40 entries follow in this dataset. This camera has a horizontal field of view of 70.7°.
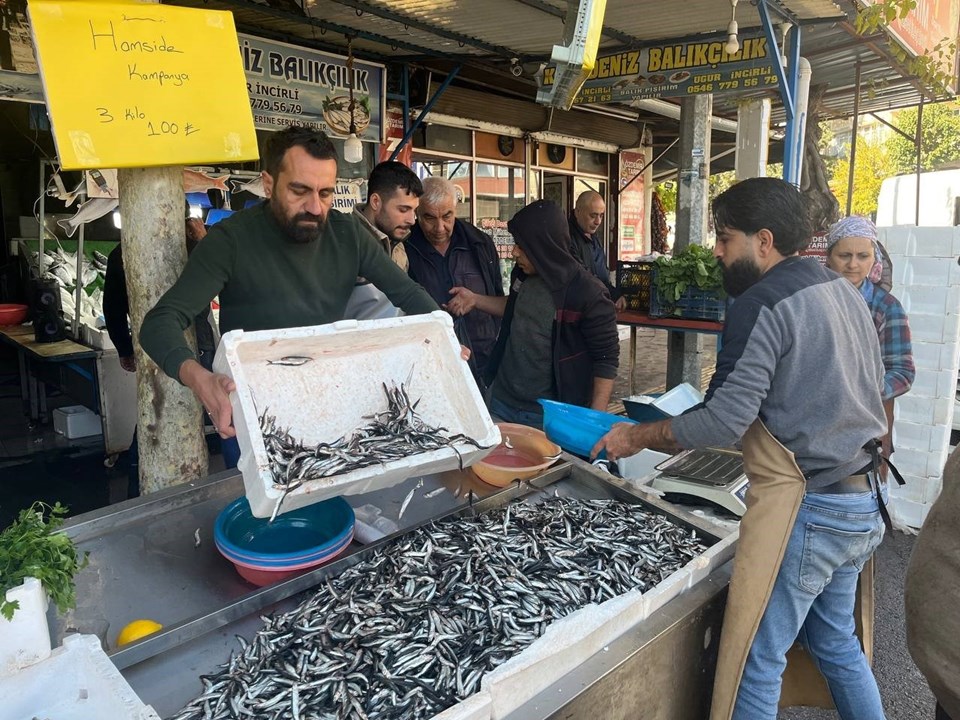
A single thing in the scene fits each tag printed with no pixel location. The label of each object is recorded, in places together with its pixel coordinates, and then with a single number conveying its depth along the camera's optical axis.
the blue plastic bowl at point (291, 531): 2.12
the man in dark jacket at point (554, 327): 3.75
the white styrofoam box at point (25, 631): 1.42
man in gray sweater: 2.21
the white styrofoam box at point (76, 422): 6.49
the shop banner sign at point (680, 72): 5.84
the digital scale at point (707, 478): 2.74
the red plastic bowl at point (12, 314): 7.39
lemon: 1.80
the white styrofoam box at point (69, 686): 1.40
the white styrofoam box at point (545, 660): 1.60
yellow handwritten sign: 2.04
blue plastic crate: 6.07
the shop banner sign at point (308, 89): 6.46
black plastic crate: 6.77
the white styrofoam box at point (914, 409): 5.05
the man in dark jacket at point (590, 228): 6.67
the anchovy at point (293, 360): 2.27
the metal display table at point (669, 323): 5.96
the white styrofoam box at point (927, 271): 4.85
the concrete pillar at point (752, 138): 6.53
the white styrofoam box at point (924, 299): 4.88
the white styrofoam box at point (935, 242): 4.78
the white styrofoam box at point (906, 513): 5.10
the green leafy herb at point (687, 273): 5.98
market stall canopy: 5.46
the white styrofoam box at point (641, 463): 3.47
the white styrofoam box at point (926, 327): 4.92
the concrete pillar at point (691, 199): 7.28
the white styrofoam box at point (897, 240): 5.00
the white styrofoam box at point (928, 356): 4.95
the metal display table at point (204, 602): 1.74
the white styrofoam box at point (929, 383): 4.96
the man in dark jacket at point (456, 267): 4.38
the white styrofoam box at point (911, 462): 5.10
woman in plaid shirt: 4.08
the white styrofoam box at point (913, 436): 5.08
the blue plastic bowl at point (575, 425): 3.01
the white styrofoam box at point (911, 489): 5.11
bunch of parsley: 1.52
